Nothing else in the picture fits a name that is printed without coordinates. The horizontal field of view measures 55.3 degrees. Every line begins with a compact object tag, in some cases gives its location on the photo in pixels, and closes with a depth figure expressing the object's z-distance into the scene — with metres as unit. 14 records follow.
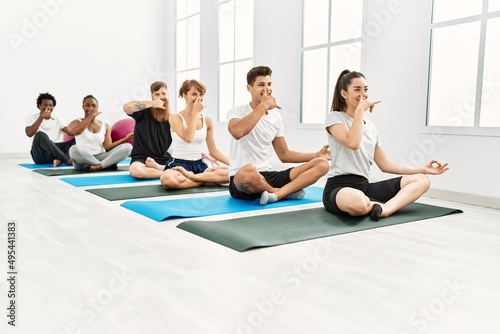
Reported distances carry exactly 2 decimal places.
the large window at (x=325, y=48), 4.28
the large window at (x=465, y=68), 3.19
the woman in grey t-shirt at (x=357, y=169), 2.58
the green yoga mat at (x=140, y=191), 3.42
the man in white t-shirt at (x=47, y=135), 5.46
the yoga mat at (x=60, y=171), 4.75
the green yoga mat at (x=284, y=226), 2.21
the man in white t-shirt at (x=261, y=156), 3.06
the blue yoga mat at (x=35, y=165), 5.42
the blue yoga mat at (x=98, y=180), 4.07
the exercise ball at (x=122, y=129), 5.86
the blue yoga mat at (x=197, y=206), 2.77
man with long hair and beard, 4.20
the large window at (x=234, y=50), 5.94
